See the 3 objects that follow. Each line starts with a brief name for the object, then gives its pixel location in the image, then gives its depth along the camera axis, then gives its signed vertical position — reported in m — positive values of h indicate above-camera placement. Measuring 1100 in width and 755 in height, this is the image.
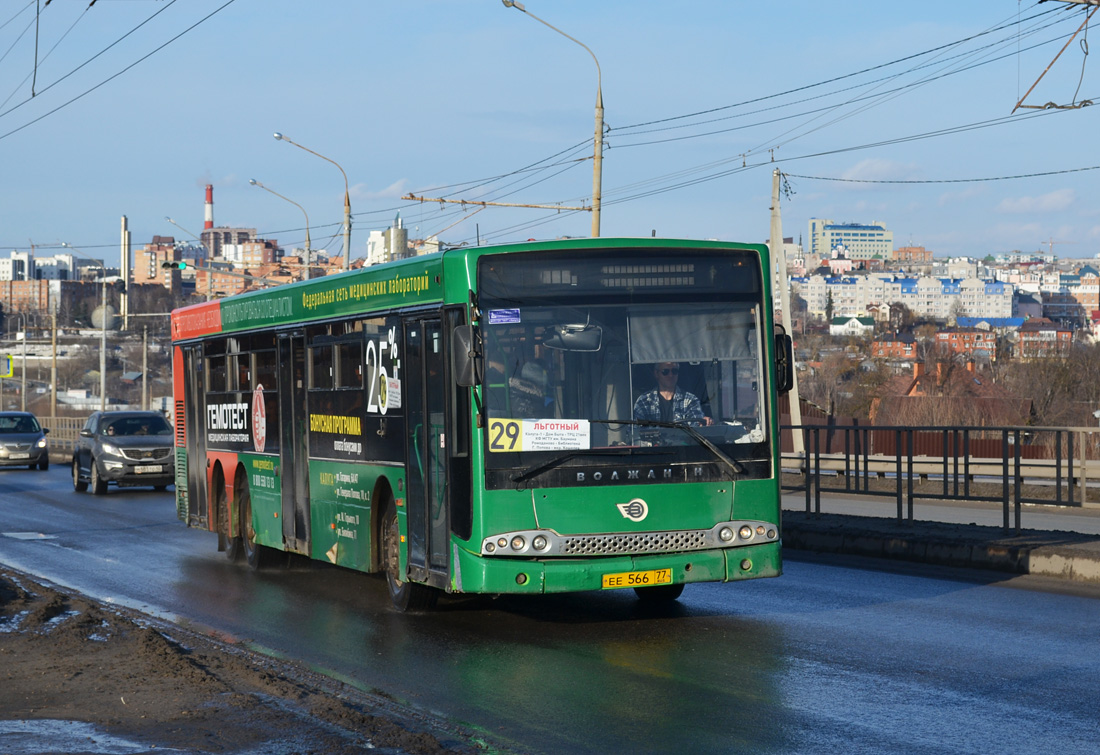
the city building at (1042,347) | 82.56 +2.52
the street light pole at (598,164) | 28.39 +4.88
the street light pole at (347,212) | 38.56 +5.45
